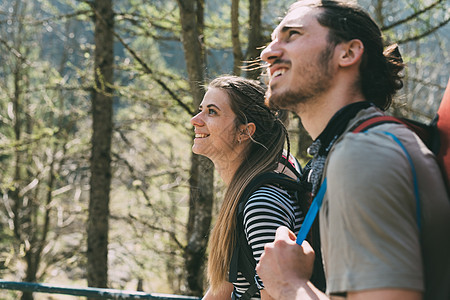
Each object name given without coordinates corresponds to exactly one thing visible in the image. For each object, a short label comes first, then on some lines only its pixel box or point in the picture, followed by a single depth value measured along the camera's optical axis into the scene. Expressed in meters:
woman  1.80
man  0.94
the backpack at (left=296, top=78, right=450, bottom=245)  1.08
